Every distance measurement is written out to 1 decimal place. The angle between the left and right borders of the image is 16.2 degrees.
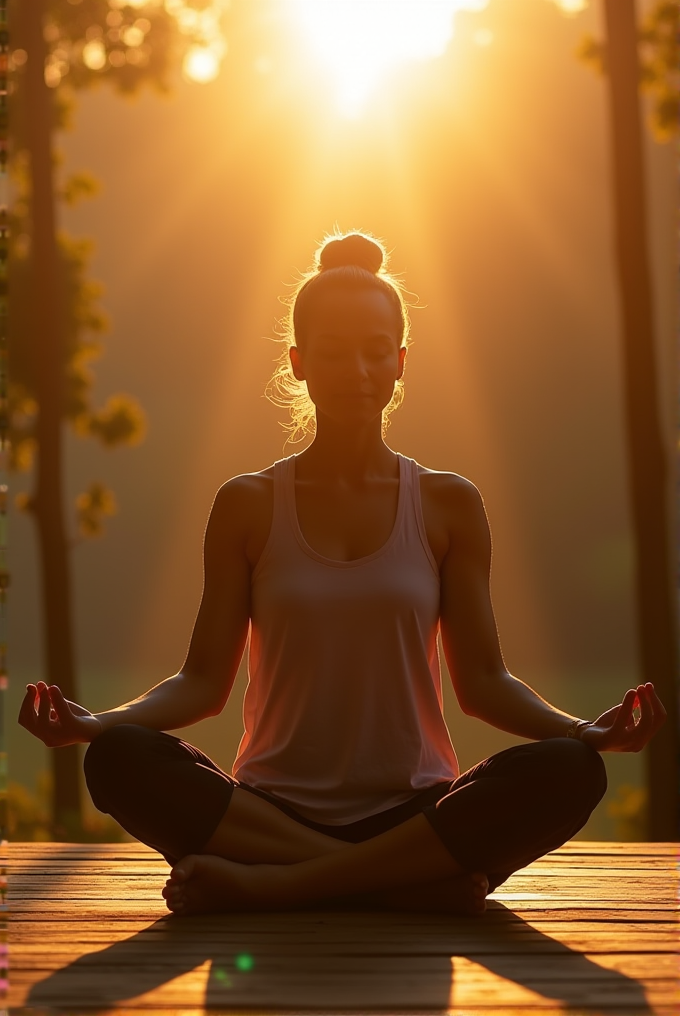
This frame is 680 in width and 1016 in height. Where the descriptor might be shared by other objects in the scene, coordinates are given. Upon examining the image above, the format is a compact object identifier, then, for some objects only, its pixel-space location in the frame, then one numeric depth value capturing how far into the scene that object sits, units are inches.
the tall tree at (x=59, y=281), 542.0
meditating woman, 212.1
